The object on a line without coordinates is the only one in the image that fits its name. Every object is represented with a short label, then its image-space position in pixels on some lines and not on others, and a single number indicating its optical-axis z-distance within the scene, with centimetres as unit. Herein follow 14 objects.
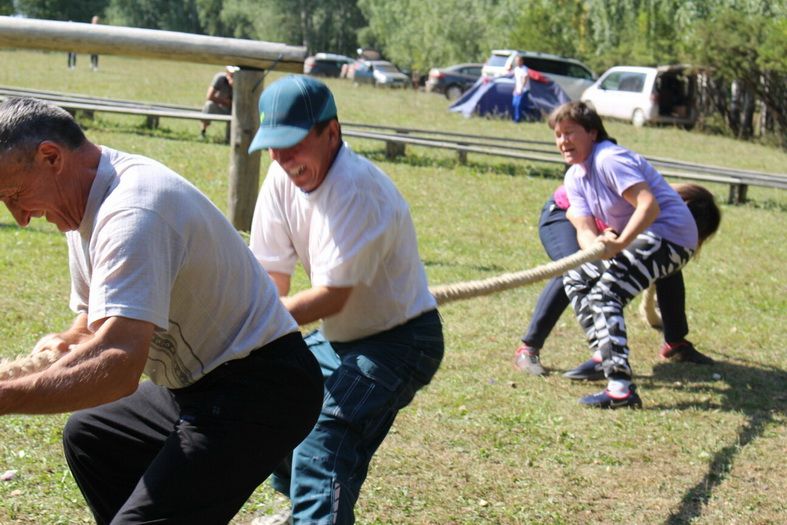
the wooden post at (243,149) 713
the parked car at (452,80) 3738
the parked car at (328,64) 5275
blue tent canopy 2666
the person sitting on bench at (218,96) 1681
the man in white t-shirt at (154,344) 248
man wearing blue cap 334
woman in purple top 595
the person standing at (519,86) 2550
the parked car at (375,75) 4491
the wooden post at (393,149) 1611
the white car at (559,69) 3172
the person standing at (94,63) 3762
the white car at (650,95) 2847
